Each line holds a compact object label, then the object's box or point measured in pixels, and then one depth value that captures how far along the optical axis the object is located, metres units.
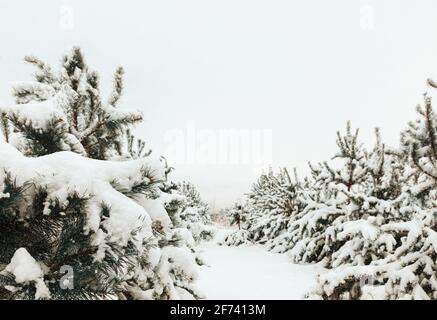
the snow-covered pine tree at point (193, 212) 12.23
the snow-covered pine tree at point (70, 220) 2.12
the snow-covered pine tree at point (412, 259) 4.55
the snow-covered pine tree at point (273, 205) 16.94
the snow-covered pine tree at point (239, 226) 20.98
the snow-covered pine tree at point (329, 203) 10.87
